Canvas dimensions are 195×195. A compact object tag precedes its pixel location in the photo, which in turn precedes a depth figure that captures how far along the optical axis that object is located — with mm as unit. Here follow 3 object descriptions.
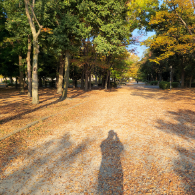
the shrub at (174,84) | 30100
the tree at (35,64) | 10545
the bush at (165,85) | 27559
